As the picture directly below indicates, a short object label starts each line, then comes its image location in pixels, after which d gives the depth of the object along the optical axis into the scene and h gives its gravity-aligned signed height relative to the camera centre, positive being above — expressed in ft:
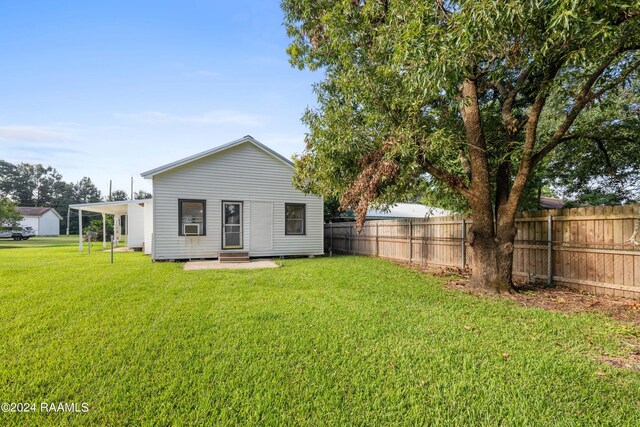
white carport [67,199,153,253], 48.20 -0.05
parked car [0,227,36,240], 85.28 -4.59
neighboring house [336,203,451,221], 67.51 +1.11
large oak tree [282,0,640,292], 12.60 +7.60
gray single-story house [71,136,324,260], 34.37 +1.32
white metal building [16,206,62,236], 125.49 -0.99
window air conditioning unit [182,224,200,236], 35.22 -1.38
